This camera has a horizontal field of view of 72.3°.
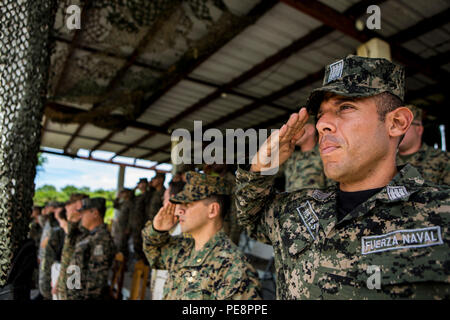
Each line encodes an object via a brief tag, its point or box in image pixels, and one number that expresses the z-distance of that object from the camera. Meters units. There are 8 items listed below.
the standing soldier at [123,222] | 7.13
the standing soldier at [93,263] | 3.41
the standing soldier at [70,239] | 3.54
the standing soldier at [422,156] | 2.76
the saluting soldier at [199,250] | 1.90
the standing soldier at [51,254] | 4.60
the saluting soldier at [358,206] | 0.97
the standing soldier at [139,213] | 6.51
